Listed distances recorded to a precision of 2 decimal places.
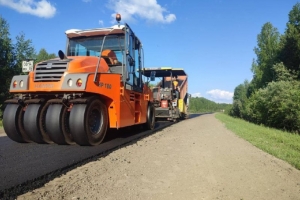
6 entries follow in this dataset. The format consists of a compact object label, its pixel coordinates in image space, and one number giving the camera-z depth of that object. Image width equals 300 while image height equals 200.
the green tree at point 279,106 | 15.19
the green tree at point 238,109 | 32.78
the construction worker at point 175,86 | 17.20
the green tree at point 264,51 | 34.44
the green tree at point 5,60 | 20.72
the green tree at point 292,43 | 23.94
